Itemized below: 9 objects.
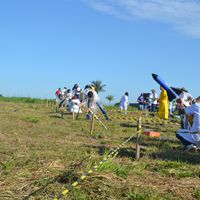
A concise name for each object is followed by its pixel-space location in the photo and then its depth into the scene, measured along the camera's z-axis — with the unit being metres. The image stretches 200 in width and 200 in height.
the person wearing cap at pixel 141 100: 31.95
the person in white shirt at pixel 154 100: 25.55
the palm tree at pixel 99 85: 65.69
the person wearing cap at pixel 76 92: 23.12
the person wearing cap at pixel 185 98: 15.51
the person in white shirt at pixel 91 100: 18.11
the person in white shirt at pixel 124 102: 29.52
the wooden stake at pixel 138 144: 9.18
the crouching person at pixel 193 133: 10.50
